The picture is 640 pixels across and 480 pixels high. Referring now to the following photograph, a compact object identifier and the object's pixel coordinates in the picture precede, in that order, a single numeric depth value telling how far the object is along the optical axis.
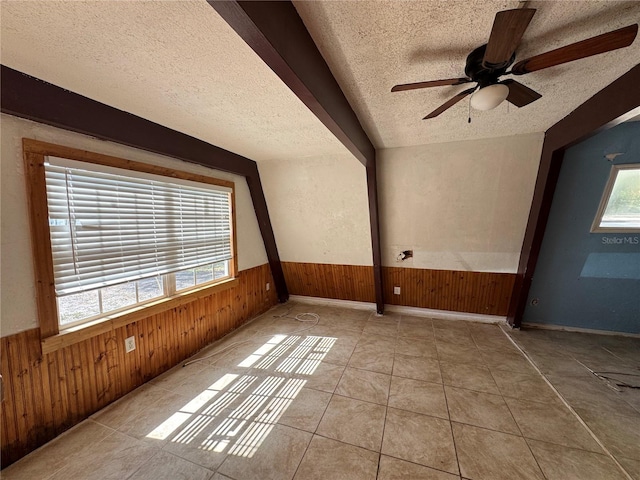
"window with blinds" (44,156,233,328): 1.63
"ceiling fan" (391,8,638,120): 0.91
